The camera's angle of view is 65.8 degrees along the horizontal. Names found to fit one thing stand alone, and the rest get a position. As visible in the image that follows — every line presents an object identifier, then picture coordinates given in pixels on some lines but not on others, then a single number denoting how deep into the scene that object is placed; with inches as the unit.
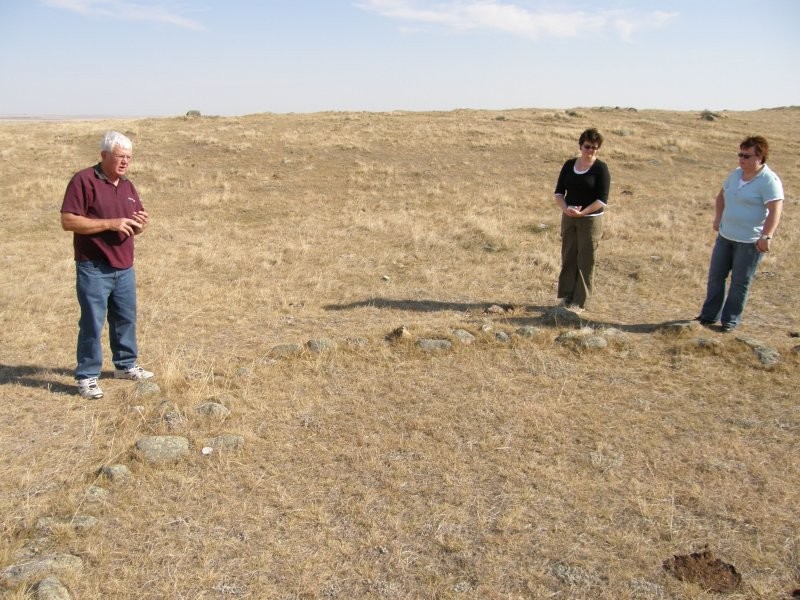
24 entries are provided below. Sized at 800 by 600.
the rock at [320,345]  228.1
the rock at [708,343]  231.8
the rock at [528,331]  245.7
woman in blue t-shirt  238.7
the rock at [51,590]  110.5
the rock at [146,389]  194.2
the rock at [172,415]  175.0
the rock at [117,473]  148.6
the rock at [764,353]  220.8
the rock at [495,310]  283.0
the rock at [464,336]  239.0
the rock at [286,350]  226.1
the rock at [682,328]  248.2
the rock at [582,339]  234.8
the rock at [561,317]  265.4
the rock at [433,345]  232.7
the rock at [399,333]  237.8
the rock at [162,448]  158.1
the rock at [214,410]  180.2
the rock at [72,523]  130.6
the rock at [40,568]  114.7
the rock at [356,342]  232.7
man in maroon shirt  182.5
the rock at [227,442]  165.6
